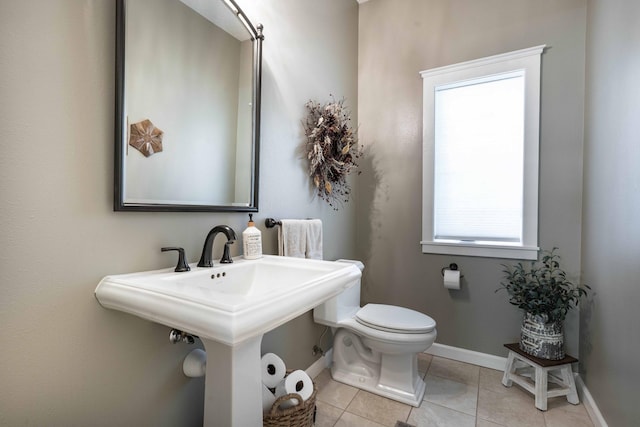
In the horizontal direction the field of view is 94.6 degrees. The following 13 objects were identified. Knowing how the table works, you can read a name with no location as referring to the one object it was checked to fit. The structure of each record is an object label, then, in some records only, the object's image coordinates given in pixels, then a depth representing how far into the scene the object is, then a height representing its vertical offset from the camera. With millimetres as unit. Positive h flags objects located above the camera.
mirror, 983 +412
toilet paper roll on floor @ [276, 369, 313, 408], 1307 -830
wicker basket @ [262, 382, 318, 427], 1213 -863
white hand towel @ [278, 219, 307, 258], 1594 -149
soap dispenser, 1327 -147
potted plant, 1747 -539
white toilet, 1697 -800
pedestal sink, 675 -258
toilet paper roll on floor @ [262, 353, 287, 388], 1387 -770
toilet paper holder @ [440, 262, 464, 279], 2211 -399
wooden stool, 1682 -990
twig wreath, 1931 +443
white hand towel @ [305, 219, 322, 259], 1743 -170
